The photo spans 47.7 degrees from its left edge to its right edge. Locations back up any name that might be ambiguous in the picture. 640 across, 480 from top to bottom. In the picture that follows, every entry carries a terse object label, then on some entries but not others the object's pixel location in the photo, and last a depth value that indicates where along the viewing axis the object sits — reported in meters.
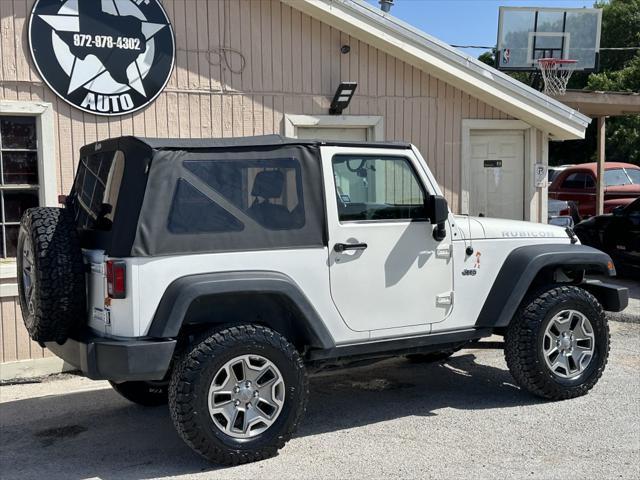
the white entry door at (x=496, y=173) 9.16
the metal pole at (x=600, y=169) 13.13
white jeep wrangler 4.20
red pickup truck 15.55
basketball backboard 16.83
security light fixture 8.01
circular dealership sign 6.82
